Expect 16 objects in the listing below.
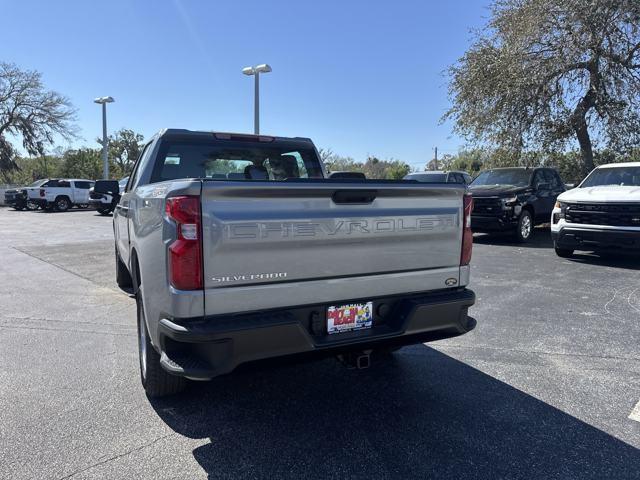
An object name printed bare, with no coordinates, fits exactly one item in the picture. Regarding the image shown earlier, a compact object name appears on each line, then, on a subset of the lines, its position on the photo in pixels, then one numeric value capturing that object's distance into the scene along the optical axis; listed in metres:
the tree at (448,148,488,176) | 17.55
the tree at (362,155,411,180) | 64.73
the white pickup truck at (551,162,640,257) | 8.34
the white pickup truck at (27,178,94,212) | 26.77
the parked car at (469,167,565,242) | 11.59
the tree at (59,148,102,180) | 52.19
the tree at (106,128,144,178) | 61.78
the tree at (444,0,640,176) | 13.93
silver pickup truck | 2.62
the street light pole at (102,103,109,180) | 29.45
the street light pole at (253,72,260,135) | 17.61
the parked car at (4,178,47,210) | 27.82
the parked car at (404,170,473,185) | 15.51
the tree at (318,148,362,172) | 60.56
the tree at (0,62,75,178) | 37.97
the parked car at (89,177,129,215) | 23.62
